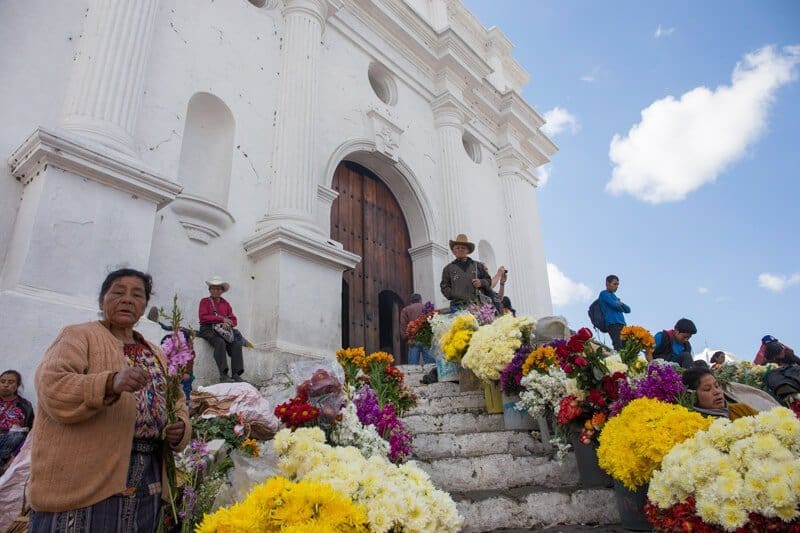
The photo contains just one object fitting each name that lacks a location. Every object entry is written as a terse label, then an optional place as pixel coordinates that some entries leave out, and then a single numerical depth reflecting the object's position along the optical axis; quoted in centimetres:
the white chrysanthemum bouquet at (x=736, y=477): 197
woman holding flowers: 191
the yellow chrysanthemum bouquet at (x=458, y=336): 563
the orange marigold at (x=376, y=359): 474
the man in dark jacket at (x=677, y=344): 824
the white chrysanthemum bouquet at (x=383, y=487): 180
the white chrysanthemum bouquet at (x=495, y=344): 494
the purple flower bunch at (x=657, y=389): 355
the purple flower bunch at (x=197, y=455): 236
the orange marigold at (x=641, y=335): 471
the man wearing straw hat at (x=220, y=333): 601
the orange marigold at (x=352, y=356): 466
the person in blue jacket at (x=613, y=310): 864
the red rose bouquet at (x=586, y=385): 373
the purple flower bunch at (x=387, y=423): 371
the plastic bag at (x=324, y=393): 343
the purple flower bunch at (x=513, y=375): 476
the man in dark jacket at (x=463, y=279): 729
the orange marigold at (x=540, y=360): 448
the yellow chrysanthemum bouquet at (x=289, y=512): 154
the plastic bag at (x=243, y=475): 305
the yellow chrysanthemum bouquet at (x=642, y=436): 280
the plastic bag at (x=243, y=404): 417
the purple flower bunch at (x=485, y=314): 642
